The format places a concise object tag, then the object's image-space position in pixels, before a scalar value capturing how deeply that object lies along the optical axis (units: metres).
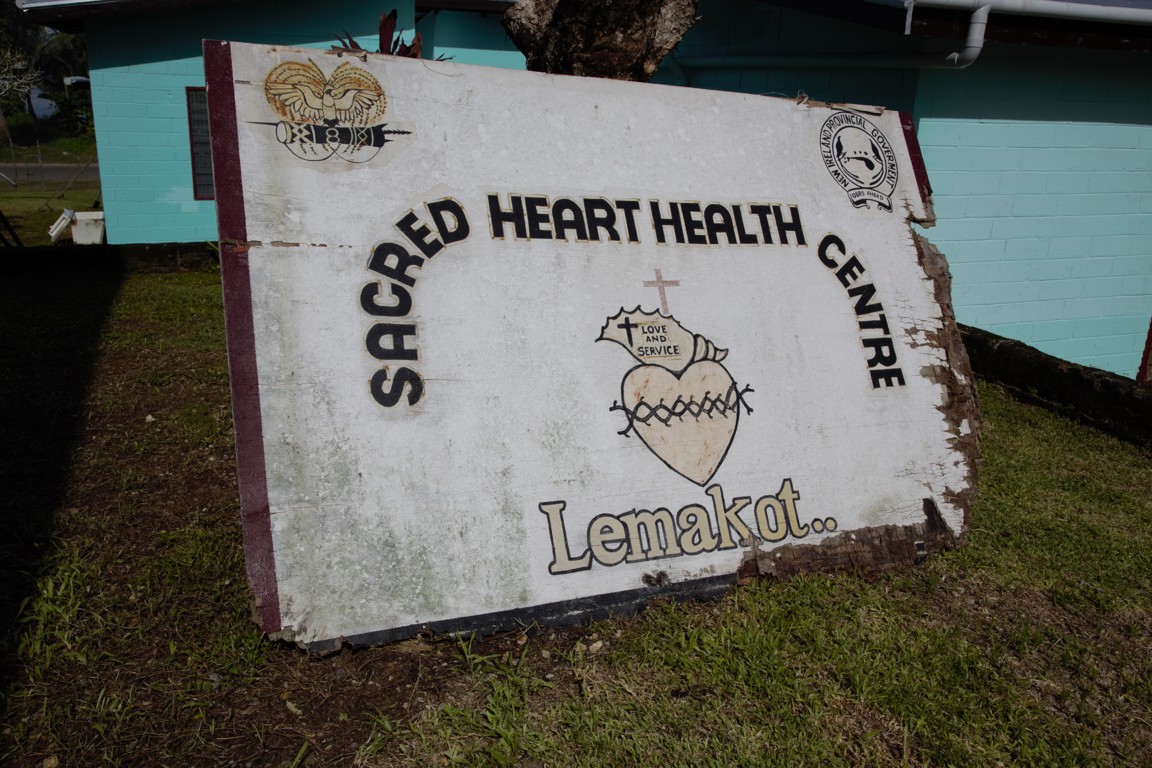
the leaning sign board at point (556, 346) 2.47
